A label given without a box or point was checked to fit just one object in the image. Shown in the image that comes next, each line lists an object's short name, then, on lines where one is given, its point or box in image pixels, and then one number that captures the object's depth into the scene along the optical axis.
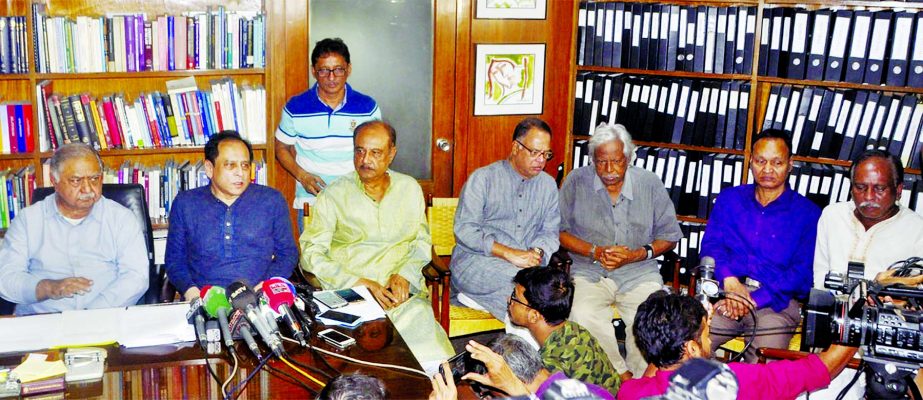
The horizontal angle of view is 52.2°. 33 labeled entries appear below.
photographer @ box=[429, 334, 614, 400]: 2.32
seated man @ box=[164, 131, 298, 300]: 3.62
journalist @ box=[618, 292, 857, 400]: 2.52
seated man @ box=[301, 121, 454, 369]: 3.76
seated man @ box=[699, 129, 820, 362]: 3.89
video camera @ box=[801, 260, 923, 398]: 2.43
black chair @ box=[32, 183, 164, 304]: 3.65
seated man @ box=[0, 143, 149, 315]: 3.38
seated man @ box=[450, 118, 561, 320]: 4.04
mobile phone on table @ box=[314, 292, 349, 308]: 3.14
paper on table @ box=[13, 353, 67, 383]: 2.48
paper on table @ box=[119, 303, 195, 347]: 2.78
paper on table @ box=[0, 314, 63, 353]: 2.72
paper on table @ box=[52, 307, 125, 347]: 2.76
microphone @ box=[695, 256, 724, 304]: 3.23
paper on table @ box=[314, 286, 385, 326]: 3.05
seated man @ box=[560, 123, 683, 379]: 4.19
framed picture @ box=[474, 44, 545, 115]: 4.96
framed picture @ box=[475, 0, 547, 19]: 4.88
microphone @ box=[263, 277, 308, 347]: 2.79
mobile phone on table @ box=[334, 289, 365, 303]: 3.20
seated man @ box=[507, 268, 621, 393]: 2.85
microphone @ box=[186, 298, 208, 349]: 2.73
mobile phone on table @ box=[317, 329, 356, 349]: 2.83
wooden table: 2.51
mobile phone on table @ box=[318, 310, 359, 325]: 3.00
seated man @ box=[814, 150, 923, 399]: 3.67
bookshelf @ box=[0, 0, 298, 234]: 4.43
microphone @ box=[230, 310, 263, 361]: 2.72
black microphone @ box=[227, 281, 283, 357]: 2.66
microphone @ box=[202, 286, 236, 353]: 2.76
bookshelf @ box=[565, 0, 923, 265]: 4.56
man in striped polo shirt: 4.43
